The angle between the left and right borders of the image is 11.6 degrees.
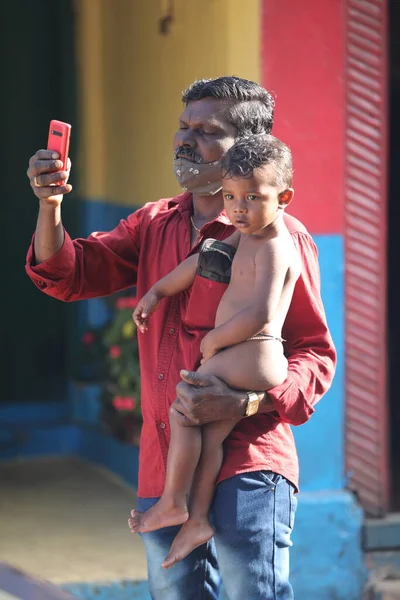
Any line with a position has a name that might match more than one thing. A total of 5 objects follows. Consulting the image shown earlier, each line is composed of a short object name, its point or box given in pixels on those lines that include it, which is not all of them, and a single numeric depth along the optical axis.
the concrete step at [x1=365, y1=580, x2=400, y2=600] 8.47
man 4.92
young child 4.72
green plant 9.80
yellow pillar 8.12
